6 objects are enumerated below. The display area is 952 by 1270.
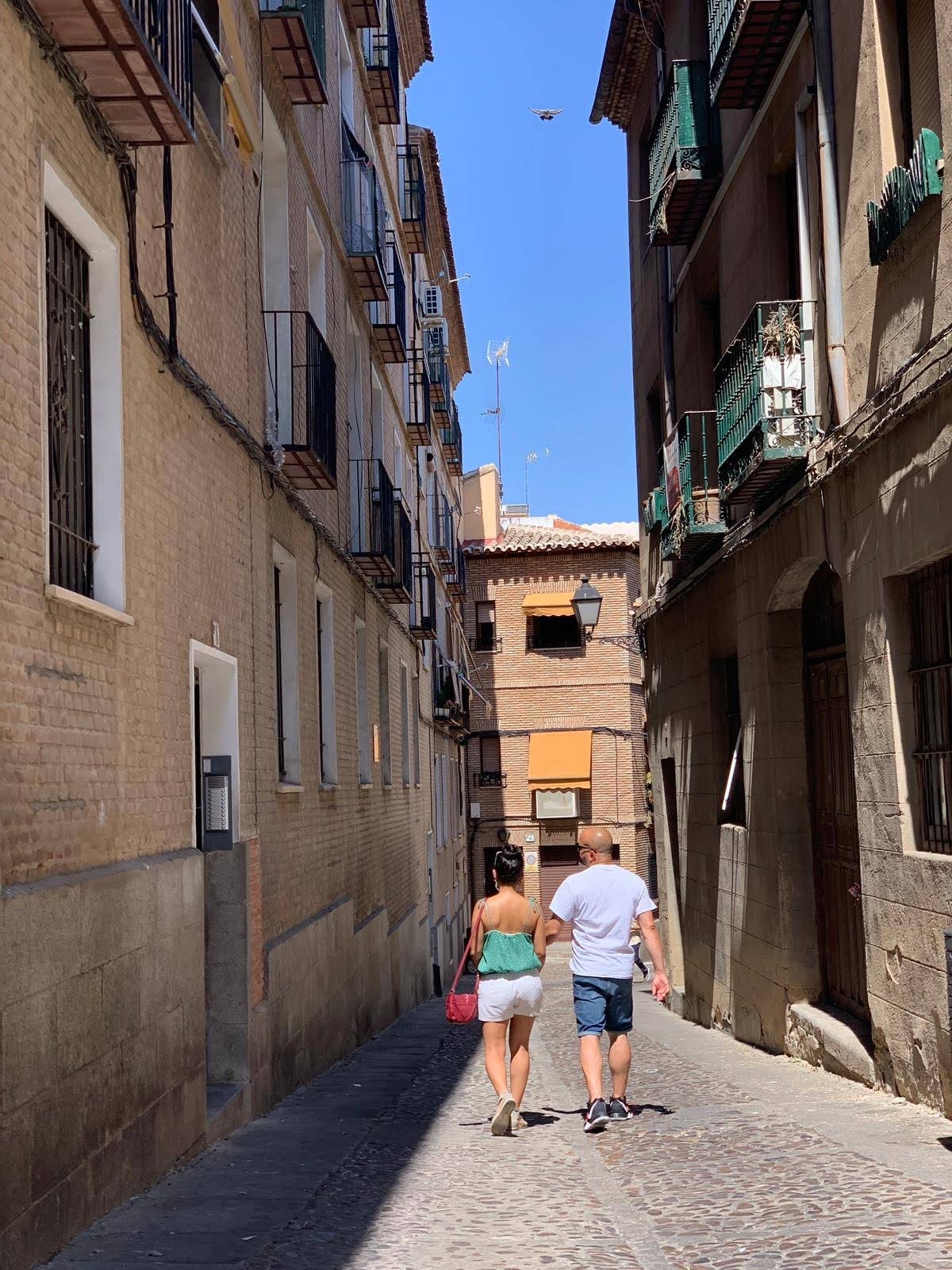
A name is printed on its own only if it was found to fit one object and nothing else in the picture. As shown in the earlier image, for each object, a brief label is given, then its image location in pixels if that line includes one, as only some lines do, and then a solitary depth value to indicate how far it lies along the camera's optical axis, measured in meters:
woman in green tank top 8.19
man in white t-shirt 8.34
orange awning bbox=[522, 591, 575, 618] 38.88
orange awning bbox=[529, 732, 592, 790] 37.75
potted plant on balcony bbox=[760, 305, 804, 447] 10.61
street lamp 22.69
